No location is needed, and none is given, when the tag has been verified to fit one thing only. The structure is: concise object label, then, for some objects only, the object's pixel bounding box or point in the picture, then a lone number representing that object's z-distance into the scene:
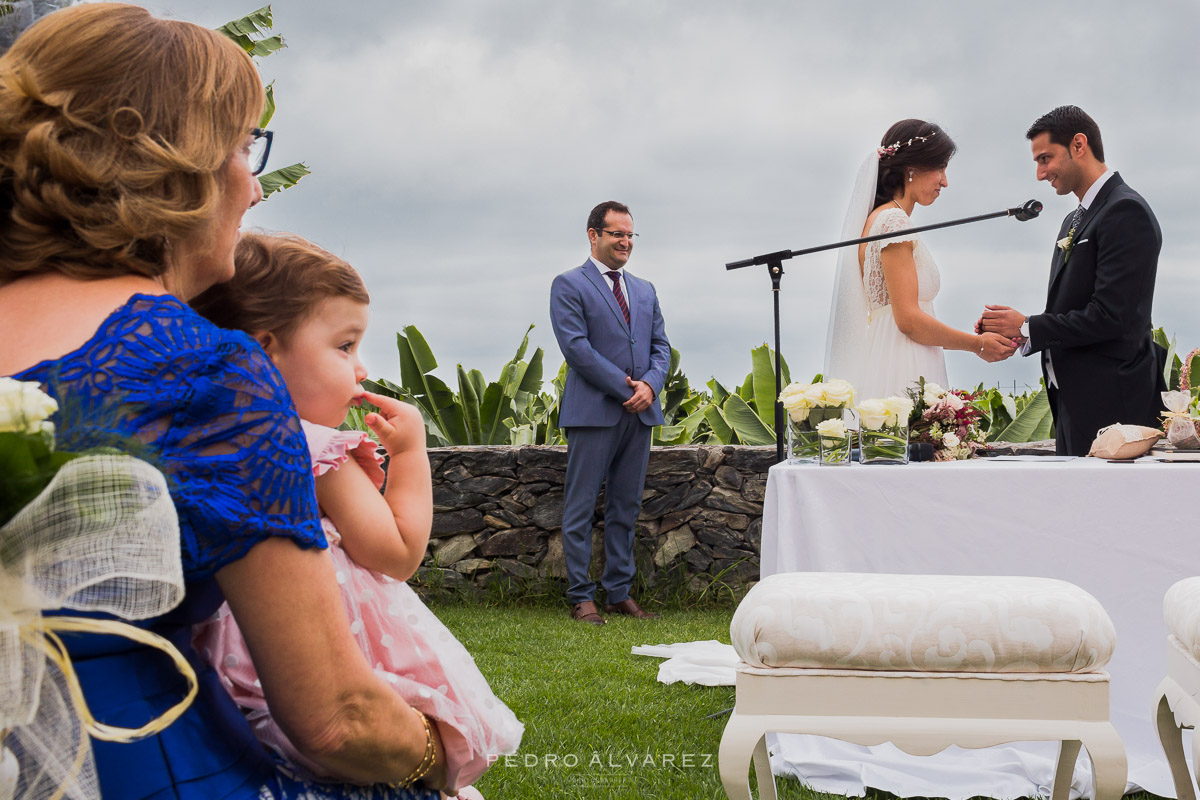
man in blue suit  6.35
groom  4.02
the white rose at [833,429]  3.14
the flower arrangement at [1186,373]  3.48
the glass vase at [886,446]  3.19
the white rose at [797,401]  3.17
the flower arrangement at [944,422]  3.42
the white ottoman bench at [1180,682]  2.22
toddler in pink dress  1.19
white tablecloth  2.90
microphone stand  3.45
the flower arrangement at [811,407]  3.15
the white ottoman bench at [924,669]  2.08
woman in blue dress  0.88
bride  4.02
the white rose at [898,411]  3.18
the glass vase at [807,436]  3.21
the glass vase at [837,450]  3.17
